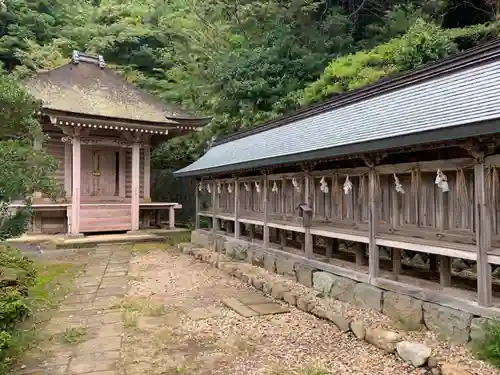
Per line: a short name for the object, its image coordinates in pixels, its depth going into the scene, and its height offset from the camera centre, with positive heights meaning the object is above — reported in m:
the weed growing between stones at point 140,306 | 6.59 -1.85
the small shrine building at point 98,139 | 14.70 +2.34
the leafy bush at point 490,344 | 4.01 -1.54
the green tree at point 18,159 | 6.64 +0.71
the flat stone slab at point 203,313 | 6.38 -1.88
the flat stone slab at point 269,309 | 6.50 -1.86
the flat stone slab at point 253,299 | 7.09 -1.85
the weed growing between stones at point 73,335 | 5.31 -1.87
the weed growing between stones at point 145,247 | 13.24 -1.72
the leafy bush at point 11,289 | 4.48 -1.31
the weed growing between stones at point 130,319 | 5.93 -1.86
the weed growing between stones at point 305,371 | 4.23 -1.87
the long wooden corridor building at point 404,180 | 4.61 +0.25
